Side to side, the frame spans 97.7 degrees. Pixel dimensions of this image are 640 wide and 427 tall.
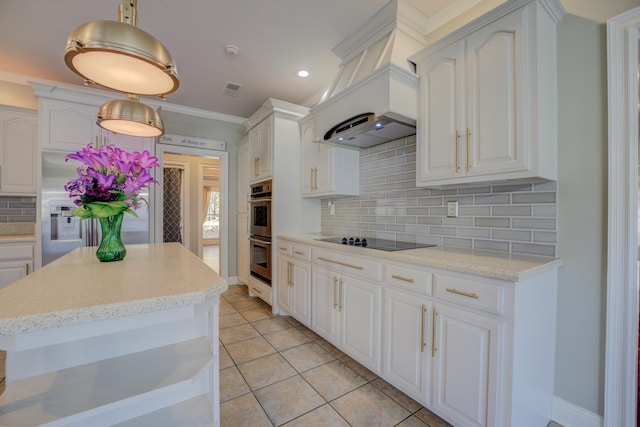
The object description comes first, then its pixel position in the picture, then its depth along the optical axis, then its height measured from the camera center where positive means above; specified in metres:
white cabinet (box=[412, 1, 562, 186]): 1.45 +0.66
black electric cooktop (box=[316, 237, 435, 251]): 2.09 -0.25
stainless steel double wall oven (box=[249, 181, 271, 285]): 3.34 -0.24
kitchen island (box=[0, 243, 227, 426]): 0.76 -0.52
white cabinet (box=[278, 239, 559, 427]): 1.29 -0.68
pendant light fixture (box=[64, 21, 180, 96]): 0.99 +0.60
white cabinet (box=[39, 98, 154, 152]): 3.01 +0.94
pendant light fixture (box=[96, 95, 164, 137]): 1.68 +0.58
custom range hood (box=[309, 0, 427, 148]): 1.96 +0.99
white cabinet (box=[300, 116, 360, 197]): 2.87 +0.47
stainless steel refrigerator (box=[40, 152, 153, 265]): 2.95 -0.08
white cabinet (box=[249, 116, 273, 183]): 3.35 +0.80
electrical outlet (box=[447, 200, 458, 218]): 2.06 +0.03
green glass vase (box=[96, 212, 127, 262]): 1.42 -0.15
